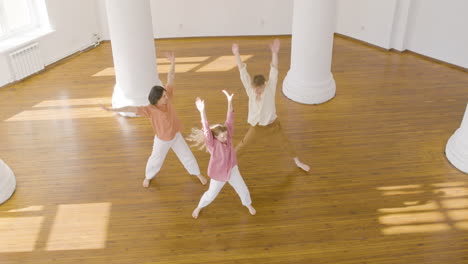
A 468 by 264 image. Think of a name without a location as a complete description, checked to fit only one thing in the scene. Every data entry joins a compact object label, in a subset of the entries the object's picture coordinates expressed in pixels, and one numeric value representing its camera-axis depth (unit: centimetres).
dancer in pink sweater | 411
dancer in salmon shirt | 447
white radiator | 796
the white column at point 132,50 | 635
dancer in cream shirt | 467
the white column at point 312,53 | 667
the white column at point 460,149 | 541
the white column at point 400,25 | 870
